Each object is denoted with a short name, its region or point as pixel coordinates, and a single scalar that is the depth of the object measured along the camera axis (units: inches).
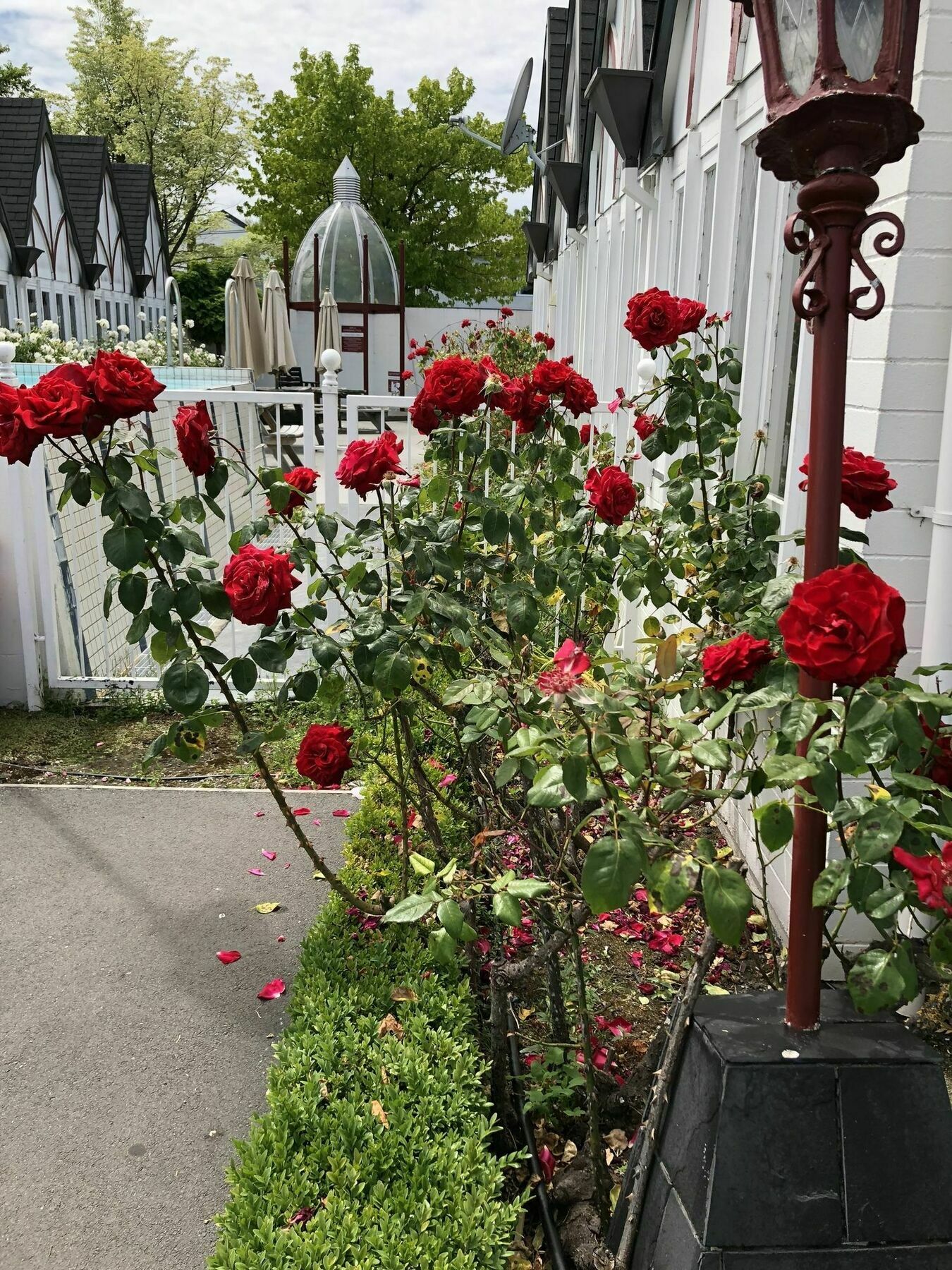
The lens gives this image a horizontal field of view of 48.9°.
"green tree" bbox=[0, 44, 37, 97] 1485.0
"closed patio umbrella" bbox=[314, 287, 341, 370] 578.9
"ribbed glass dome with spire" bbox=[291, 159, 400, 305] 1175.0
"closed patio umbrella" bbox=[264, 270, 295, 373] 523.5
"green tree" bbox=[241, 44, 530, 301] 1304.1
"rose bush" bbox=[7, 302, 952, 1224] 59.7
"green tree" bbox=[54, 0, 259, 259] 1619.1
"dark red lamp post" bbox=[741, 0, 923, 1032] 56.7
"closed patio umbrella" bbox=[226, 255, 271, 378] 498.9
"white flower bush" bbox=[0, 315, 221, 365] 553.0
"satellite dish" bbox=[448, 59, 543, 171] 563.9
